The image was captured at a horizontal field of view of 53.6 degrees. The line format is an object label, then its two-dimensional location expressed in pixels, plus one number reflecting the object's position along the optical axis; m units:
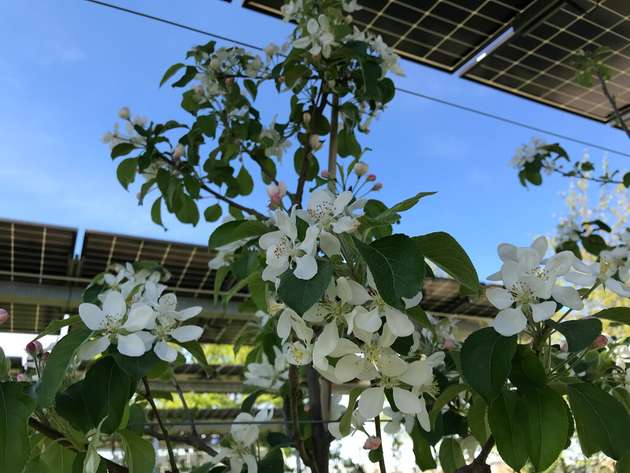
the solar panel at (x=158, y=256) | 5.28
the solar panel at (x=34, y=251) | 5.04
